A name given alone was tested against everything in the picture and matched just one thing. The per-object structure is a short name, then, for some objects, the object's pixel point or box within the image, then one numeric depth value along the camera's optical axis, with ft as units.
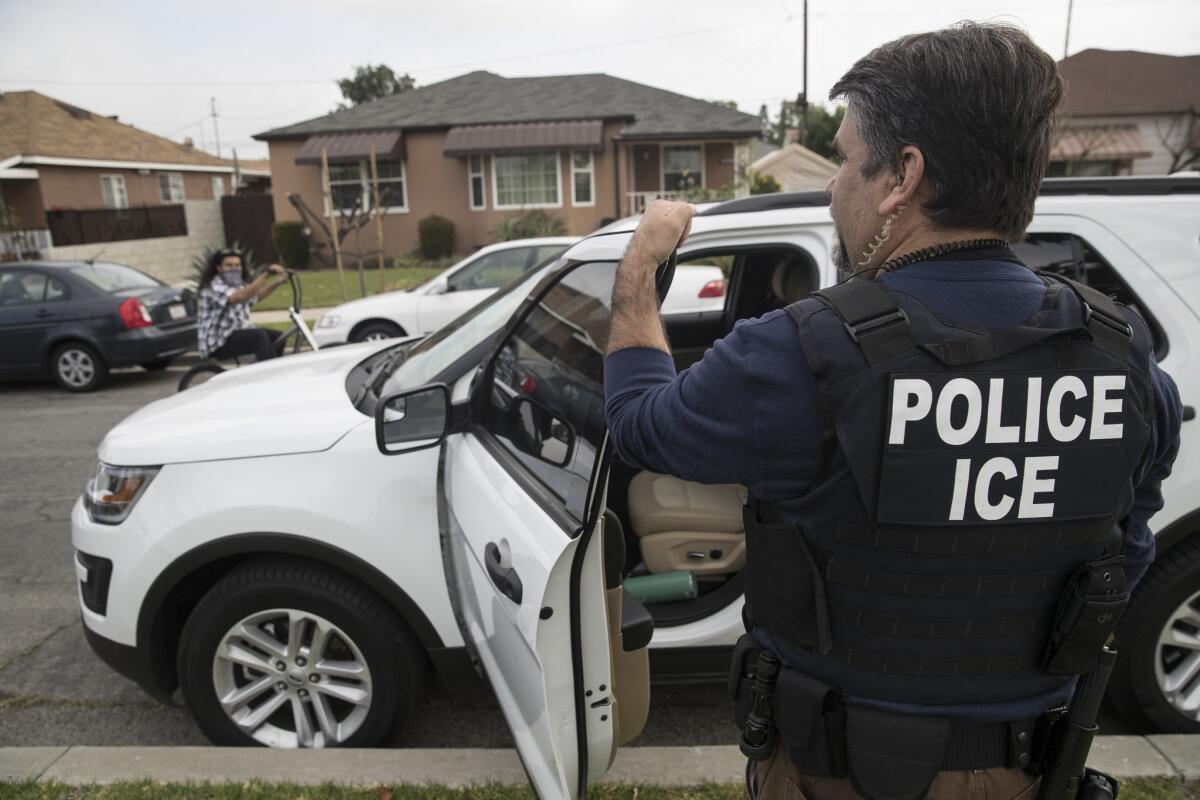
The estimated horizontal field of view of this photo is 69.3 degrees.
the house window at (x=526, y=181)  82.43
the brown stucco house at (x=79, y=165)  83.30
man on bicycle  23.34
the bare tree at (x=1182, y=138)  93.20
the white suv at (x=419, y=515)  8.16
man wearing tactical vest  4.11
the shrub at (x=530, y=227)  77.51
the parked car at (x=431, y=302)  32.12
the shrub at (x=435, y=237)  79.61
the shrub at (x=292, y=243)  79.87
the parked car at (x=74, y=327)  31.01
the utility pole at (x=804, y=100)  117.70
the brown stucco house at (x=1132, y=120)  94.53
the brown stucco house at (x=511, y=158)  80.12
